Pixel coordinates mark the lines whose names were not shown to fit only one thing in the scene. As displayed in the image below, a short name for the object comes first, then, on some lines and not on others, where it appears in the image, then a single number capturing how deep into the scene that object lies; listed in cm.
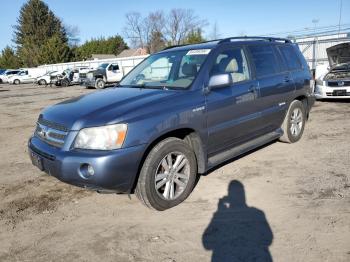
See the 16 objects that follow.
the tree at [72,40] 8494
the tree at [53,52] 6438
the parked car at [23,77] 4306
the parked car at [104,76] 2512
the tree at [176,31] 7681
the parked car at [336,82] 1066
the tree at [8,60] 7375
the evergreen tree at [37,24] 7350
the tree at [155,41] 7975
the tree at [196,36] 5544
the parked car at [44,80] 3452
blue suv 363
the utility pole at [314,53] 2168
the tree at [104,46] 8856
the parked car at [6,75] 4505
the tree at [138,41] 8688
